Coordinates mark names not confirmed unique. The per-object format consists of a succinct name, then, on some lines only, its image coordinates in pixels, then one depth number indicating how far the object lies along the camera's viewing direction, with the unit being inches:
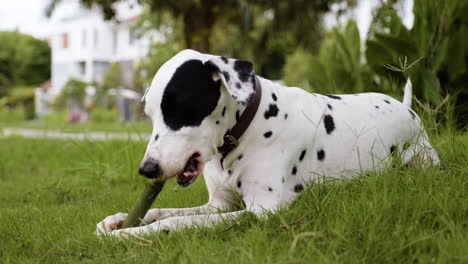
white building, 1555.2
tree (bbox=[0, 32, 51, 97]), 1840.6
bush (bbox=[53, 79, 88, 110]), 1099.3
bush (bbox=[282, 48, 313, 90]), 938.7
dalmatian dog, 98.4
